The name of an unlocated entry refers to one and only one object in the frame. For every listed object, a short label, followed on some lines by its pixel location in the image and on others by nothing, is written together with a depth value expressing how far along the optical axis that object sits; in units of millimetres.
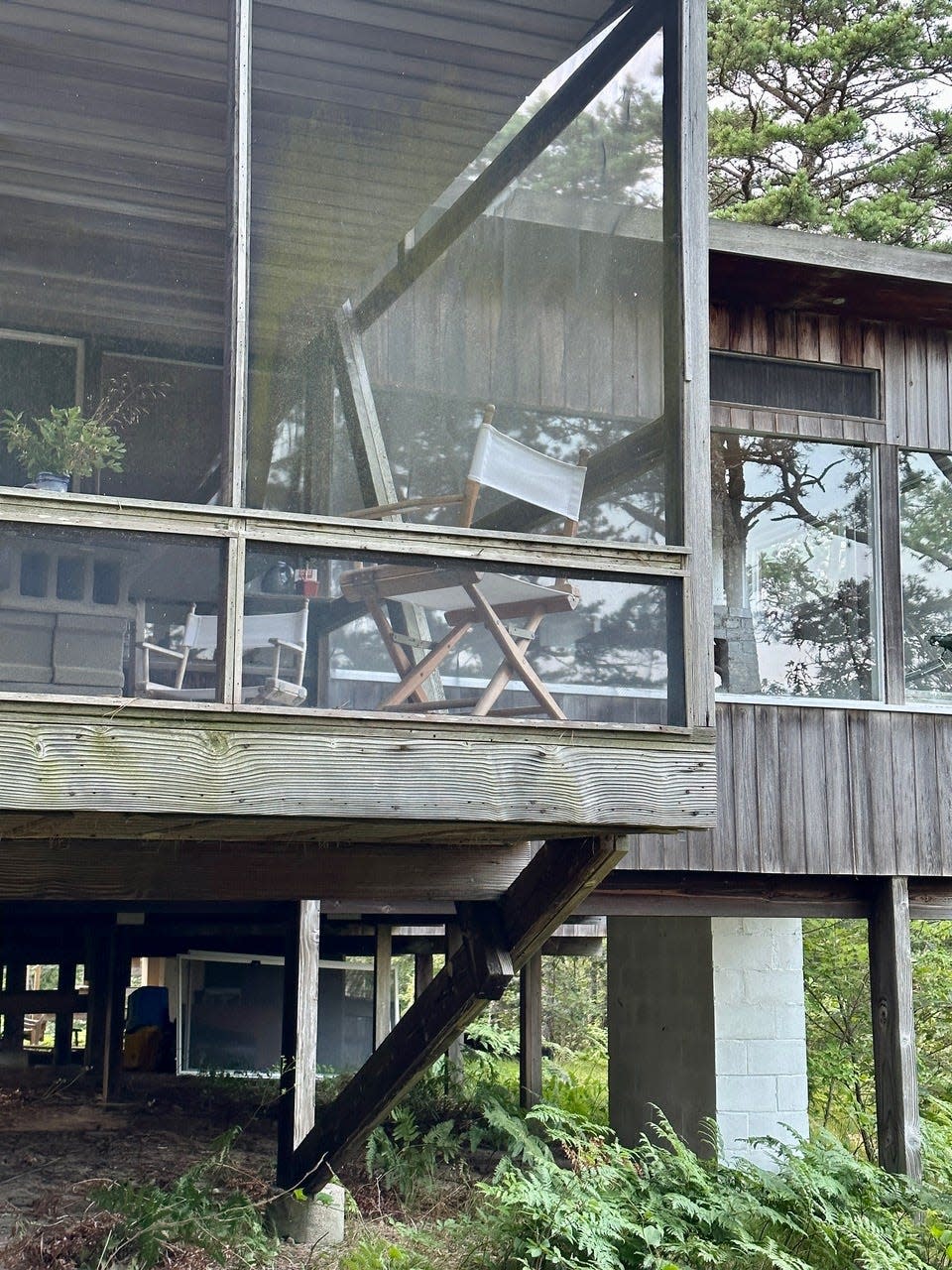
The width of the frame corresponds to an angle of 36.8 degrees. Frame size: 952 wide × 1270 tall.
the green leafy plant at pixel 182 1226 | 5664
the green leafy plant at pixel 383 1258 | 5801
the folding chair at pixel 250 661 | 4070
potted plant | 4508
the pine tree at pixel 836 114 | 16047
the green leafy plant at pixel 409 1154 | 7852
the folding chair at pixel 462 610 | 4398
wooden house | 4102
